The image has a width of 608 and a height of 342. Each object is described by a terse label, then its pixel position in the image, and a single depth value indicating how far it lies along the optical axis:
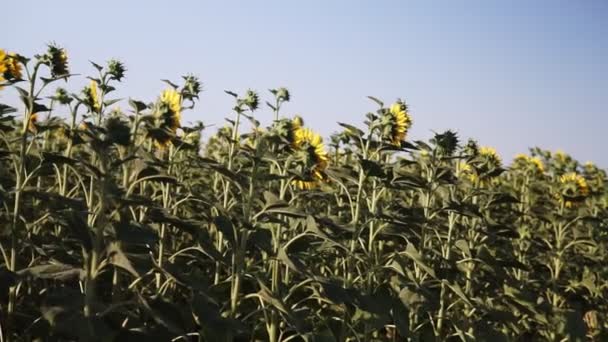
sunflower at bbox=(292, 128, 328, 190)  3.30
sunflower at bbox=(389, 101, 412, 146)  3.26
